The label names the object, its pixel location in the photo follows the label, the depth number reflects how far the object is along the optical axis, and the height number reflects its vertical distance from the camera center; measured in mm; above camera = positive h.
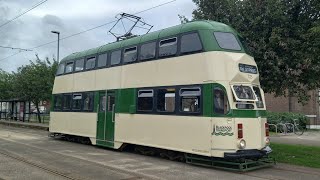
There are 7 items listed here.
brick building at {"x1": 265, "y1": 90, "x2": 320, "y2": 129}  26524 +285
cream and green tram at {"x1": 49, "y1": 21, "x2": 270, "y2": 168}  8260 +478
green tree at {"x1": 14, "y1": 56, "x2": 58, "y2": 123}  24290 +2187
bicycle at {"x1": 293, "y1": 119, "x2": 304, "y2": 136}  19369 -1274
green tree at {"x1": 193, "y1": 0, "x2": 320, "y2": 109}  9631 +2420
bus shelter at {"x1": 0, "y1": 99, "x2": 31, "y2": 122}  27766 -174
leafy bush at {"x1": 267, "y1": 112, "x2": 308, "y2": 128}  21051 -498
